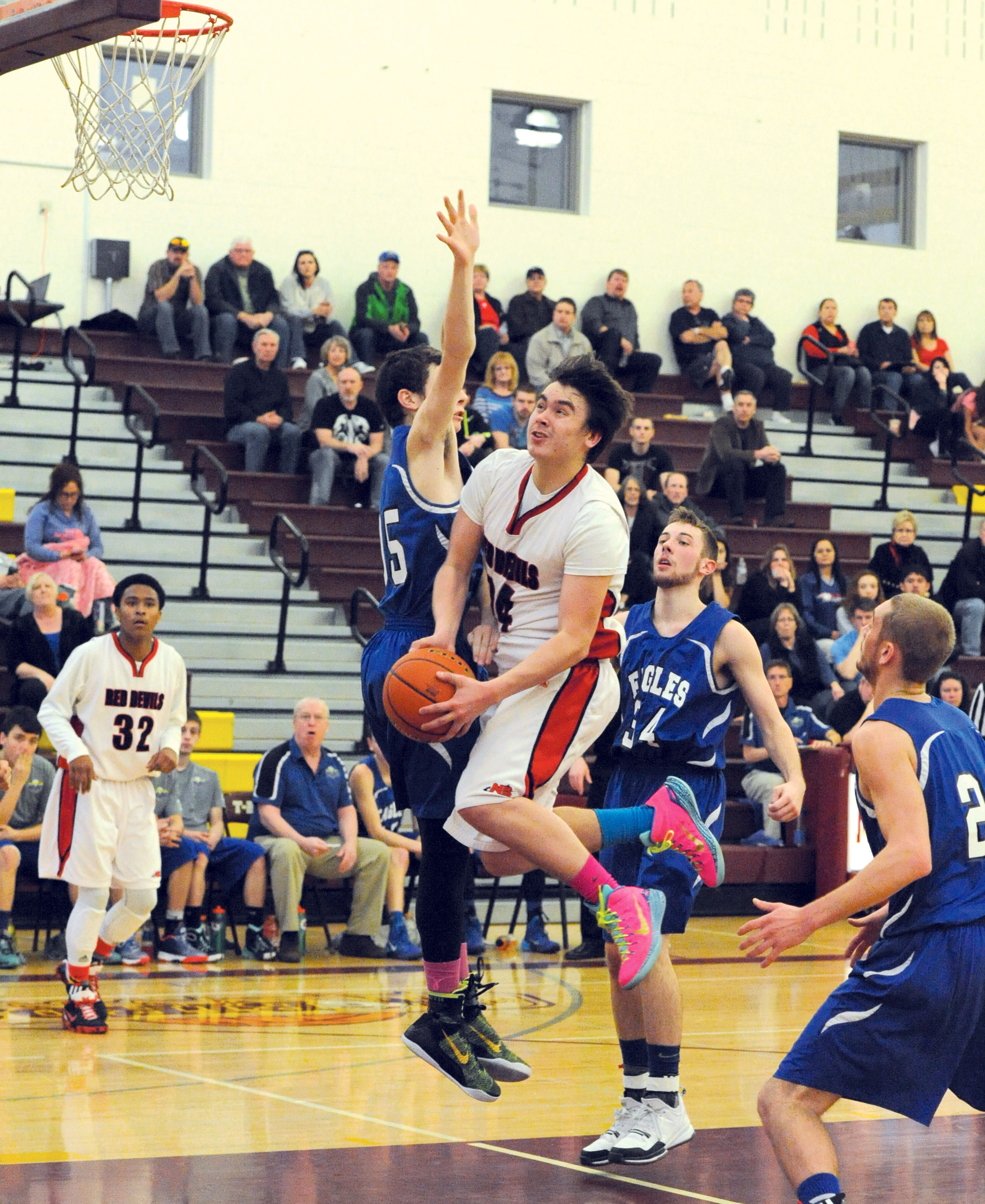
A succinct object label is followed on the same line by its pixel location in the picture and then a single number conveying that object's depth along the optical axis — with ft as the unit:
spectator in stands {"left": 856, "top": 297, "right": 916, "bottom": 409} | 57.98
